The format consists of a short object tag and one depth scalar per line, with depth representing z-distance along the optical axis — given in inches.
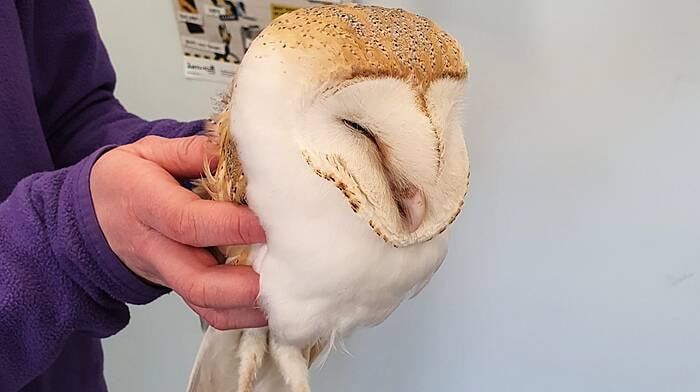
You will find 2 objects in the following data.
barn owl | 16.4
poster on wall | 40.9
